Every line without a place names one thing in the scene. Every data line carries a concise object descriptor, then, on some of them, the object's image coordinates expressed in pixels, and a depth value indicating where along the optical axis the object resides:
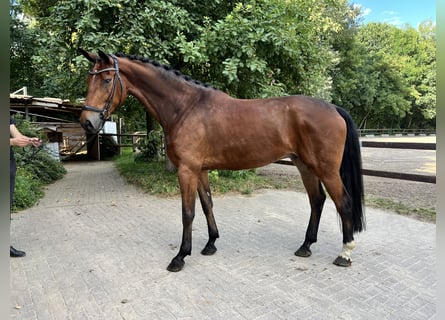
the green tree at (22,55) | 12.69
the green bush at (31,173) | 5.46
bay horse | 2.90
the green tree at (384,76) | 26.44
